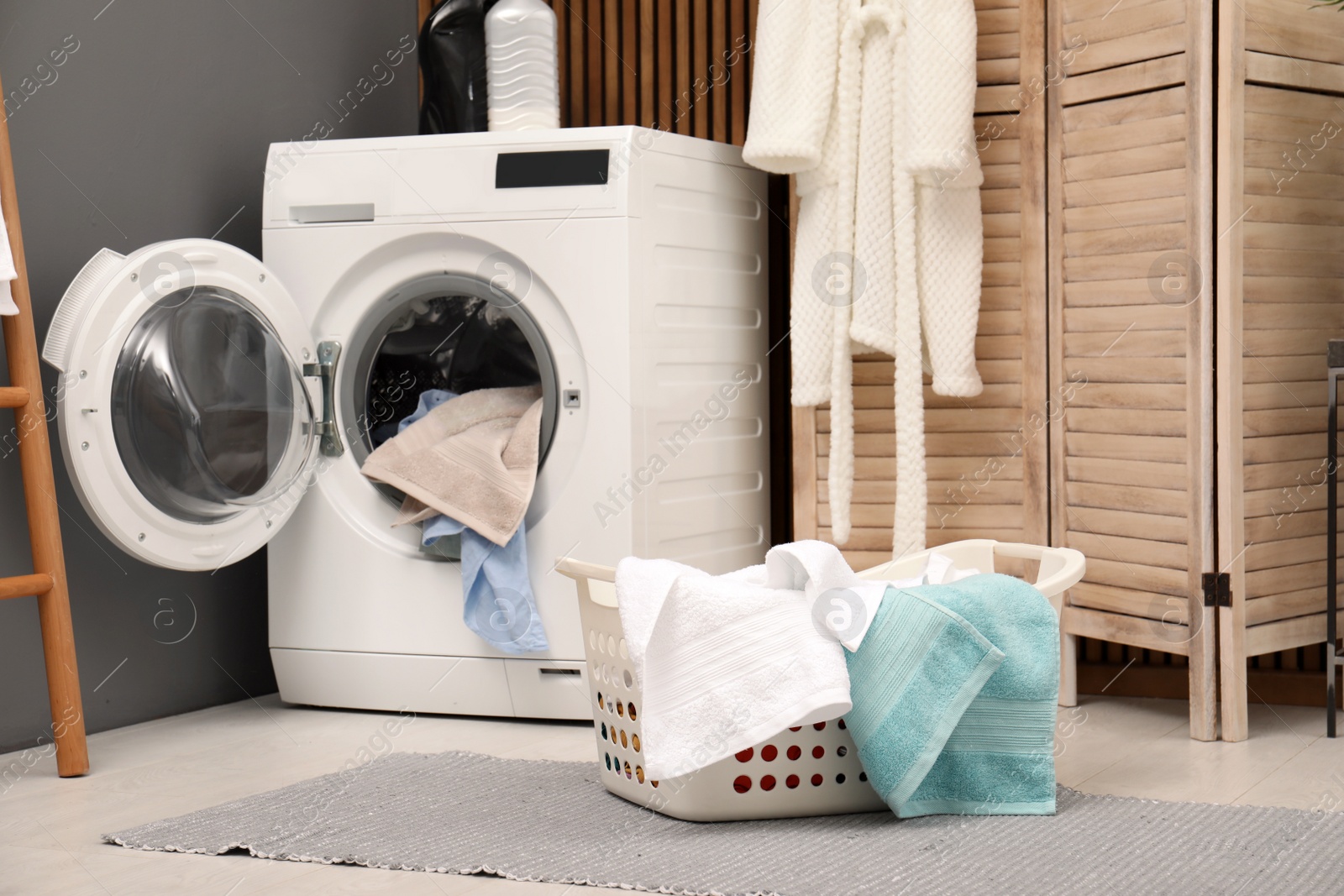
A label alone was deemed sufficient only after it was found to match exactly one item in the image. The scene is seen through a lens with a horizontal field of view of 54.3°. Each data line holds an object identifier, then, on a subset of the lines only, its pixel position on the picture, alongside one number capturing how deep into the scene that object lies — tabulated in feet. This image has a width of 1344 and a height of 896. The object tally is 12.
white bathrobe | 7.98
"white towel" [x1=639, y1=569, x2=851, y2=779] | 5.23
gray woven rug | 4.79
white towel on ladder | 6.55
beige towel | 7.64
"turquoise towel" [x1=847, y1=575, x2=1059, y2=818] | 5.32
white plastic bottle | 8.58
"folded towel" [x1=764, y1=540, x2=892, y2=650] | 5.38
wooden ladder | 6.70
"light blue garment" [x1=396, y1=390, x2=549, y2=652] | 7.65
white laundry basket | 5.59
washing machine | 7.36
